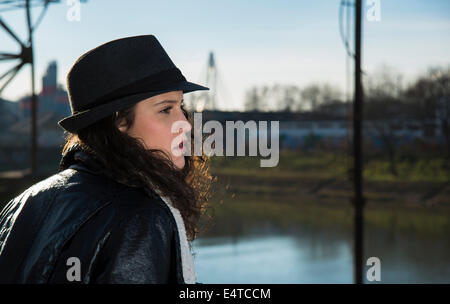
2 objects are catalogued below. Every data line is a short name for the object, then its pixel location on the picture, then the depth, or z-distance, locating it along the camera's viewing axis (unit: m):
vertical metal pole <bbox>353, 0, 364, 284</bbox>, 6.86
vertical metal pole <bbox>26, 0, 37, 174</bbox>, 6.81
